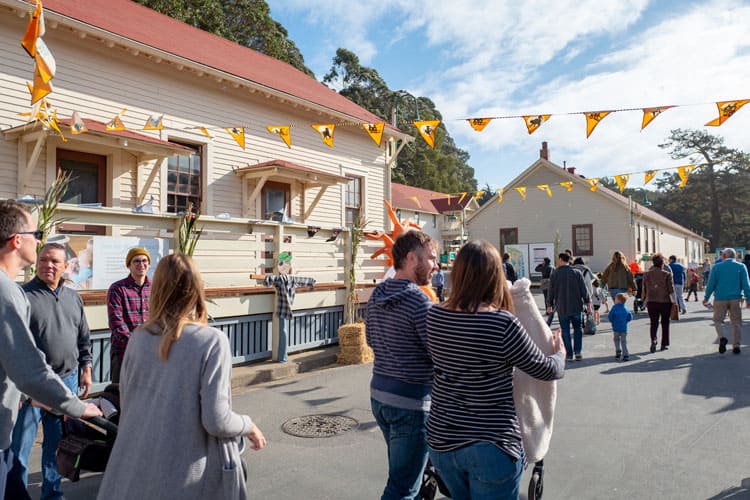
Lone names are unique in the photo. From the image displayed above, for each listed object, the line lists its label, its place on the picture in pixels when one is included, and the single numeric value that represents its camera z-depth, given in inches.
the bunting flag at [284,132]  471.5
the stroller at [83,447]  107.0
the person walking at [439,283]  511.0
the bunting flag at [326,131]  474.6
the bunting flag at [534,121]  405.7
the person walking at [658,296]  383.2
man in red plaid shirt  188.7
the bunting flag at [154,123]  409.7
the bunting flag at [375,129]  460.7
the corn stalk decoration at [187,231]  289.7
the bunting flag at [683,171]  577.0
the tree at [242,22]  958.4
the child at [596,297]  542.9
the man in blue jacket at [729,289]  367.6
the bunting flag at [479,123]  408.5
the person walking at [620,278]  479.2
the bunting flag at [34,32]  232.7
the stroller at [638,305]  663.8
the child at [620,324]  352.8
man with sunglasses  84.8
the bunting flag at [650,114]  374.9
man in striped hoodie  110.6
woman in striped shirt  92.9
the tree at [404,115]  2012.8
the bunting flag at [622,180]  685.9
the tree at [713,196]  2253.9
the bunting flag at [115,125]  386.6
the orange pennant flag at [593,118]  388.8
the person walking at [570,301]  361.1
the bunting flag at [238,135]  462.1
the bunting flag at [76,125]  347.4
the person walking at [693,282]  845.7
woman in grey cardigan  83.7
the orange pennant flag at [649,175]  626.0
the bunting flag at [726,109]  363.9
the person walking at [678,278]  609.0
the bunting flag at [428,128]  431.9
